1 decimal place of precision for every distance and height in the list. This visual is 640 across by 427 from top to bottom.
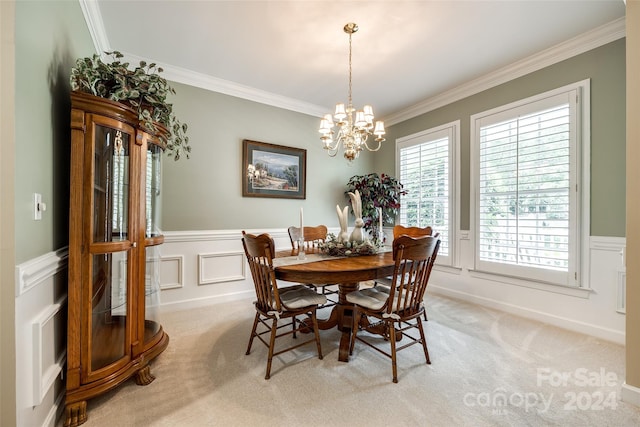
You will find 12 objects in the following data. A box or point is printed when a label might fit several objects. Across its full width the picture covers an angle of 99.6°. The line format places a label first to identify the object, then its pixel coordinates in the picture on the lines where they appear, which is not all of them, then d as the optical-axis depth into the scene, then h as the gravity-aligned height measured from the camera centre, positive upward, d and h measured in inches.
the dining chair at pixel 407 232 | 108.9 -8.7
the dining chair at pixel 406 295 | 70.6 -24.0
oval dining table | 73.0 -16.5
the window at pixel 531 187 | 105.8 +11.4
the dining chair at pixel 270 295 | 73.0 -26.5
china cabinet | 58.2 -9.6
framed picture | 145.6 +23.6
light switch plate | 51.2 +0.8
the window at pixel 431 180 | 148.6 +19.1
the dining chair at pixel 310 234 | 118.2 -10.2
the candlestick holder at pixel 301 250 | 89.7 -12.9
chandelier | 100.7 +32.7
